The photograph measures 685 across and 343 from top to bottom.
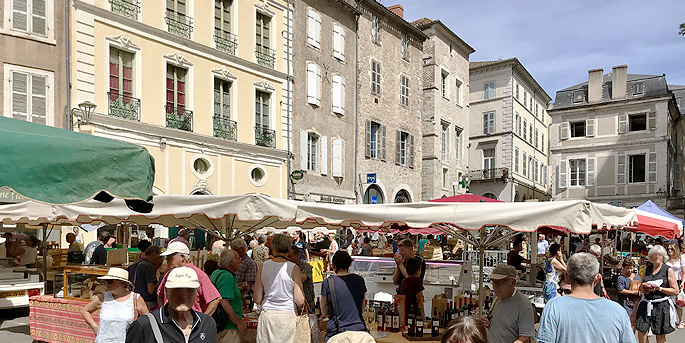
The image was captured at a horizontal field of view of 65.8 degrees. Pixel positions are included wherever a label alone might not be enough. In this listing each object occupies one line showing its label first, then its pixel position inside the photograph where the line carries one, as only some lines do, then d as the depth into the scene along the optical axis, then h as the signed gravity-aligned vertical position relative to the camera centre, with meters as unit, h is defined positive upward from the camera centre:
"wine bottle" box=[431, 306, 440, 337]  5.92 -1.81
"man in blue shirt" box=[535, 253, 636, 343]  3.22 -0.93
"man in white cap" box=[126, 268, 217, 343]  2.77 -0.84
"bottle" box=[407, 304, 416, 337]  5.91 -1.79
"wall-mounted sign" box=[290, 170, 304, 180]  20.27 -0.36
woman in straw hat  4.25 -1.18
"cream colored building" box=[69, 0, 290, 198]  14.70 +2.53
